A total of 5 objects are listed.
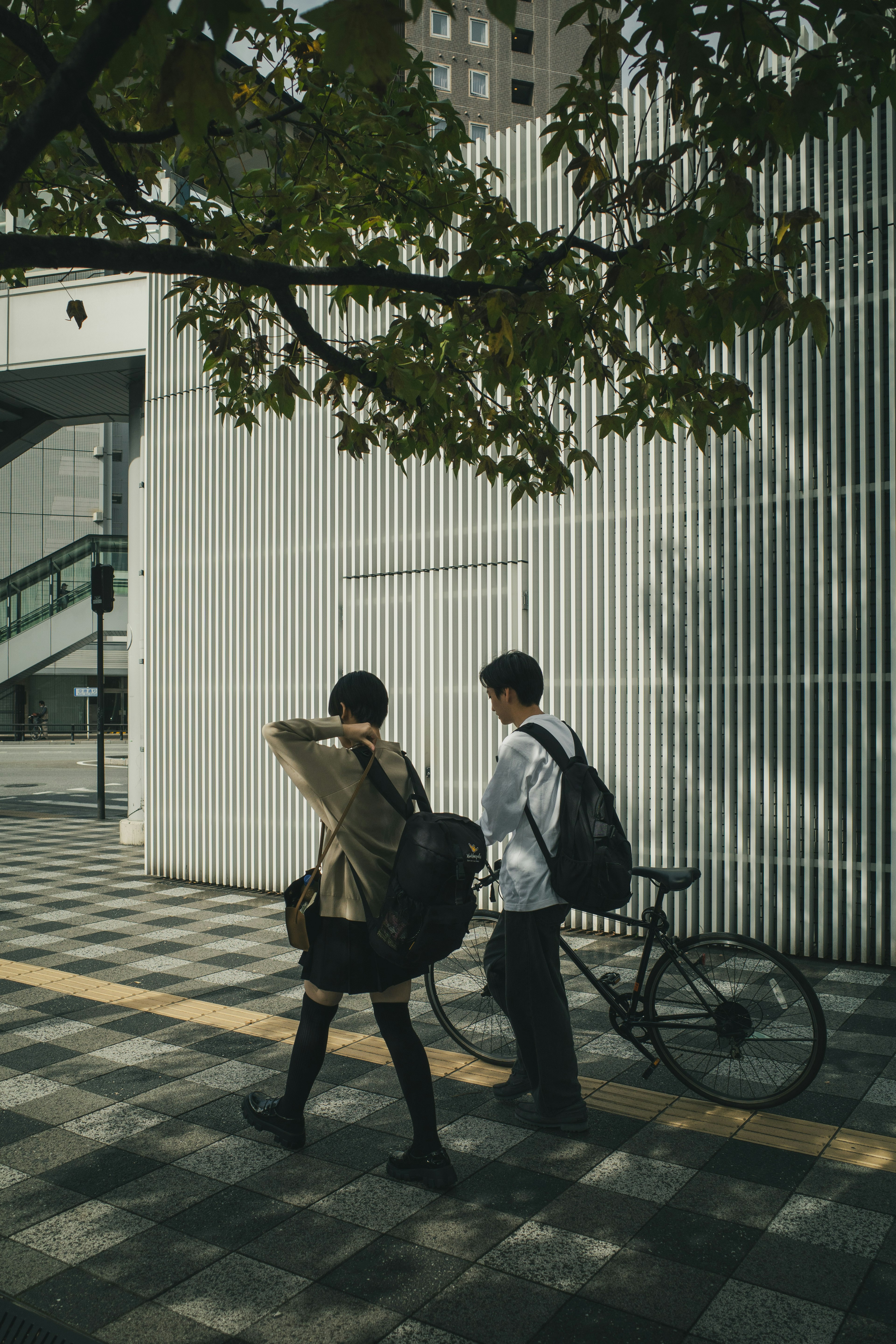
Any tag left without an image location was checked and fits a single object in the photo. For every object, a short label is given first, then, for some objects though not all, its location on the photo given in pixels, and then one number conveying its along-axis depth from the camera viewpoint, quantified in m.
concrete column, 11.82
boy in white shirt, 3.91
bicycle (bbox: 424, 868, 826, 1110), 3.89
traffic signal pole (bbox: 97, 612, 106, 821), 14.36
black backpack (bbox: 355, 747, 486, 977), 3.31
